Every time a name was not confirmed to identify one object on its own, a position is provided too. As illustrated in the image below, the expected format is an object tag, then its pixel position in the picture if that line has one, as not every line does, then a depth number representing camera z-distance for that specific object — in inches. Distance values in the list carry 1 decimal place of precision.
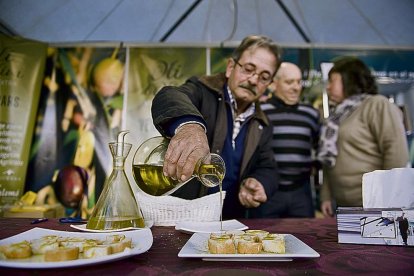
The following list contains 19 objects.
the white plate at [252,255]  19.8
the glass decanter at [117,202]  29.3
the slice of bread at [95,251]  19.0
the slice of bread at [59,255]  17.9
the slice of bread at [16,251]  18.8
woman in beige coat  67.4
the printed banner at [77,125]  100.3
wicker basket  38.4
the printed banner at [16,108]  96.0
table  18.5
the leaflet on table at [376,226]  26.0
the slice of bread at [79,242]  20.1
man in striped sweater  75.5
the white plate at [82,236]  17.0
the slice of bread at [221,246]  21.2
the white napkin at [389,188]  28.8
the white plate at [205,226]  32.0
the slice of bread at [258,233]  23.8
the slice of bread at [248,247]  21.2
